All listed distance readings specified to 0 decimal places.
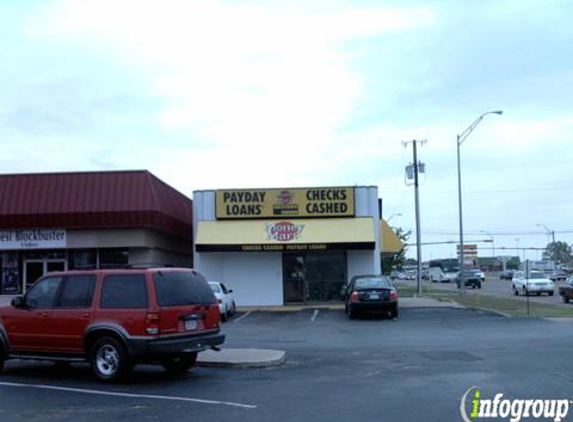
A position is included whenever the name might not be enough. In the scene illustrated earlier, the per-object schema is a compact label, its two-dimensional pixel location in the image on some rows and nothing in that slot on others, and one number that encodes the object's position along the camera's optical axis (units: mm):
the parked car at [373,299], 25109
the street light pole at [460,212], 38688
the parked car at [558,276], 84625
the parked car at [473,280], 63000
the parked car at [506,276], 95700
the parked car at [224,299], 26267
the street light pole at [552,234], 122112
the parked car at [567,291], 34991
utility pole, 46719
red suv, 11328
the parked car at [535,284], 44250
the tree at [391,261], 65438
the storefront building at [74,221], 29156
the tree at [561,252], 167288
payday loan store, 32812
